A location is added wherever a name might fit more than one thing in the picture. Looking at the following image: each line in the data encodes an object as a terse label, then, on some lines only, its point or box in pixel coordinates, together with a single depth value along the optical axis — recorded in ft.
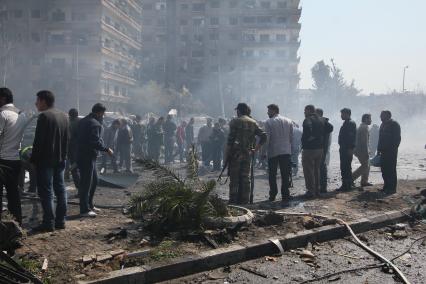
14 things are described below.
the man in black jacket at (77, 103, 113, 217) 21.15
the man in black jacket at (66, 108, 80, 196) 27.71
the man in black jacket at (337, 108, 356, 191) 29.68
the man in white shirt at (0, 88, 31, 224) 16.88
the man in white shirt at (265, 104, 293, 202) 26.00
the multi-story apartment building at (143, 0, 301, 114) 217.97
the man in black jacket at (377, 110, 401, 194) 29.07
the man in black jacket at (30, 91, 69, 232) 17.16
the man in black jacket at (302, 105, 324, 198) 27.40
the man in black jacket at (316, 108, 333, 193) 29.50
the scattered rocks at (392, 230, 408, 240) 19.01
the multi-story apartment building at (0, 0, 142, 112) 154.40
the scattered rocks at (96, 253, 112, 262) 13.69
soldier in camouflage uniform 24.45
